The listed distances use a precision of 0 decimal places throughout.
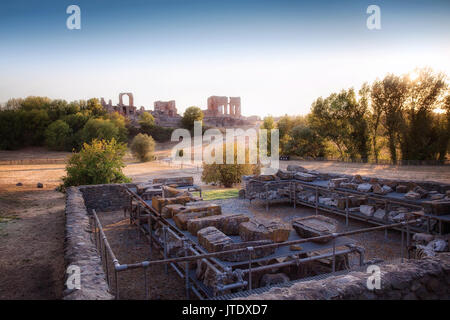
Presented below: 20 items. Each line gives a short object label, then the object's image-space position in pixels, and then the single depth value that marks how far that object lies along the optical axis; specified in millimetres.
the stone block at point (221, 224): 6703
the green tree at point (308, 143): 46125
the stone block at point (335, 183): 12727
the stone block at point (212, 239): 5527
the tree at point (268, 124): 53769
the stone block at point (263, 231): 5939
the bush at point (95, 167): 15734
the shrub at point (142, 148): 48969
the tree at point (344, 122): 40812
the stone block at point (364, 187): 11430
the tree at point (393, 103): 35875
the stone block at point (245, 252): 5465
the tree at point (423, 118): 33594
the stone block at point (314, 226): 6502
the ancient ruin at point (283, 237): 4383
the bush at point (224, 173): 23312
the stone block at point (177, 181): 13891
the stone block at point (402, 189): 11133
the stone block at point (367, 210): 10547
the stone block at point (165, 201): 8852
